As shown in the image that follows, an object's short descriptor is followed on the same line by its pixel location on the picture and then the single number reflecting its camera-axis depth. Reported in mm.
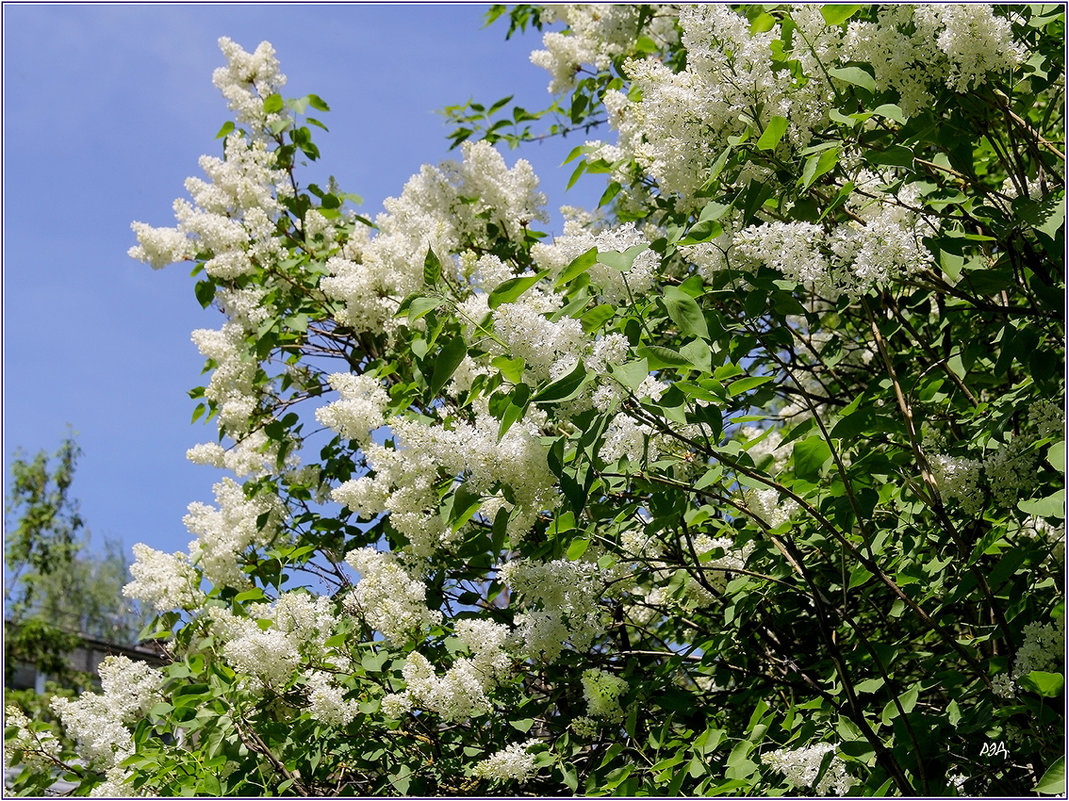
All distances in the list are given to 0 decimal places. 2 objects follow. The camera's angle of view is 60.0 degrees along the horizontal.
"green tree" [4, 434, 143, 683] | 13023
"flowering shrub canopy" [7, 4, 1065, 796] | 2166
